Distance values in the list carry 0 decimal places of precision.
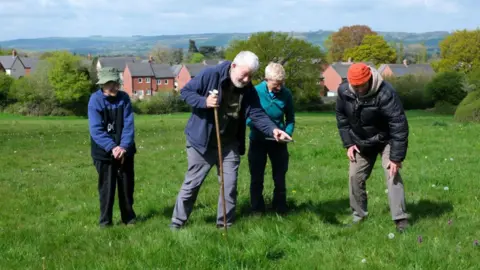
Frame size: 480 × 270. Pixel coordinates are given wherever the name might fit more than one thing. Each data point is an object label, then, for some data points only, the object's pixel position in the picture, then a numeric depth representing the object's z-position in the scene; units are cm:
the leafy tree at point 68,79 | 7306
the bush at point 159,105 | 7612
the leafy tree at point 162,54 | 15875
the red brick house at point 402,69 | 10175
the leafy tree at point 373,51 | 11038
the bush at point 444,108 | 6118
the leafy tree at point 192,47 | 18112
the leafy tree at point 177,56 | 16121
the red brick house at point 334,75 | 10750
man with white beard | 659
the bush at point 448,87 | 6550
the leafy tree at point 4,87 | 7688
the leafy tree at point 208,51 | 17300
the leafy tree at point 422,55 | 12225
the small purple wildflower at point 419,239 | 568
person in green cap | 737
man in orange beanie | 650
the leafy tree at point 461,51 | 8606
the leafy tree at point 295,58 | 7481
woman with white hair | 793
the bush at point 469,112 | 3314
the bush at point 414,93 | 7250
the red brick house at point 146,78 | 11556
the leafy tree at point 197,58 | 15512
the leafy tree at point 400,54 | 12381
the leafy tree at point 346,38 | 12488
